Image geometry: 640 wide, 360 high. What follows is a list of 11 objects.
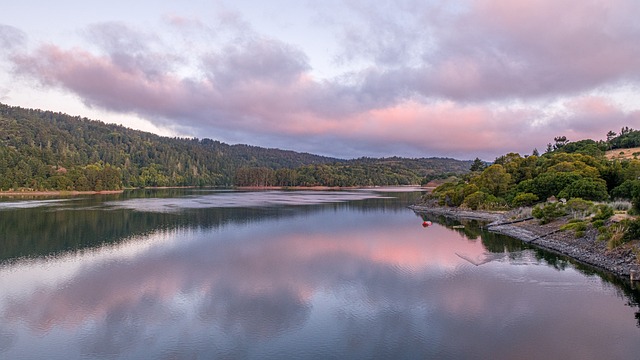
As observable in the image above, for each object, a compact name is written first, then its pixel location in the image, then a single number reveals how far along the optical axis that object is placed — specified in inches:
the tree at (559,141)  4535.9
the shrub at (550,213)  1852.5
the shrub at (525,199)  2347.4
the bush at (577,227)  1496.3
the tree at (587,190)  2082.9
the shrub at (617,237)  1227.2
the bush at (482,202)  2699.8
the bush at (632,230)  1178.9
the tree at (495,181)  2854.3
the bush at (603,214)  1451.8
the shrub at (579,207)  1723.7
